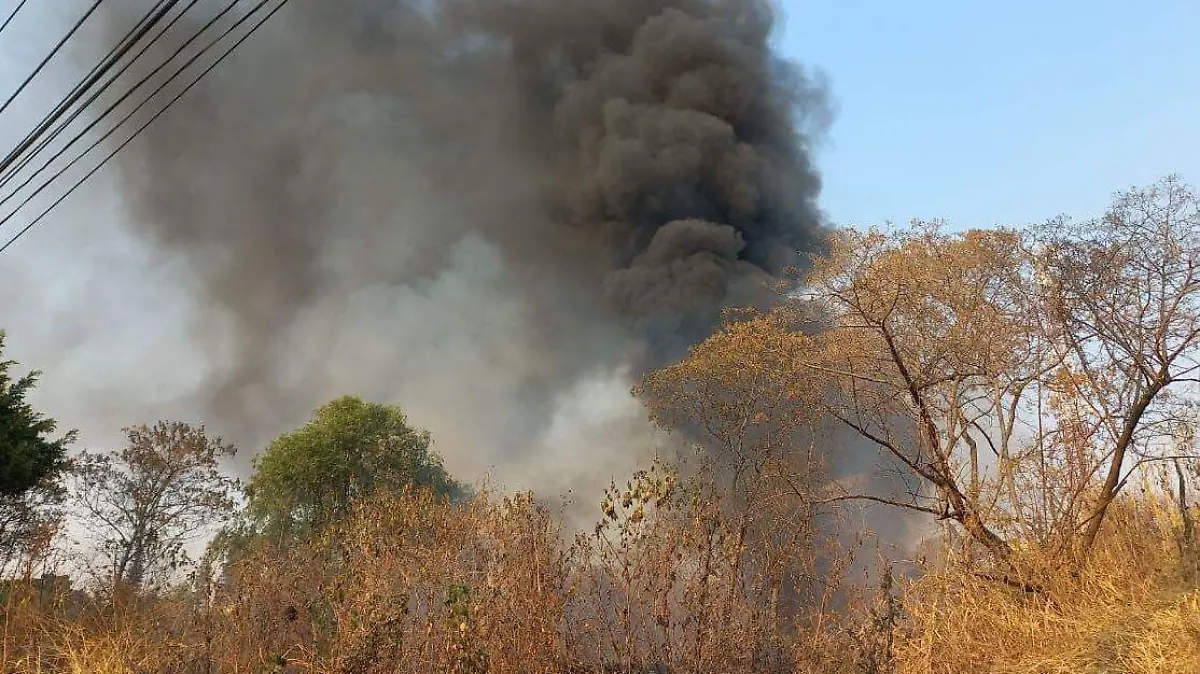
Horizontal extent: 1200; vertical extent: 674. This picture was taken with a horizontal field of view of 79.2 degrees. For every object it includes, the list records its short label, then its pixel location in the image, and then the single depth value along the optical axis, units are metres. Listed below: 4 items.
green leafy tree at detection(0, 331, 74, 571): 15.77
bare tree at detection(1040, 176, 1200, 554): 8.96
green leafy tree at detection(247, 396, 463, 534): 28.25
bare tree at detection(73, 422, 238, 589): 24.33
